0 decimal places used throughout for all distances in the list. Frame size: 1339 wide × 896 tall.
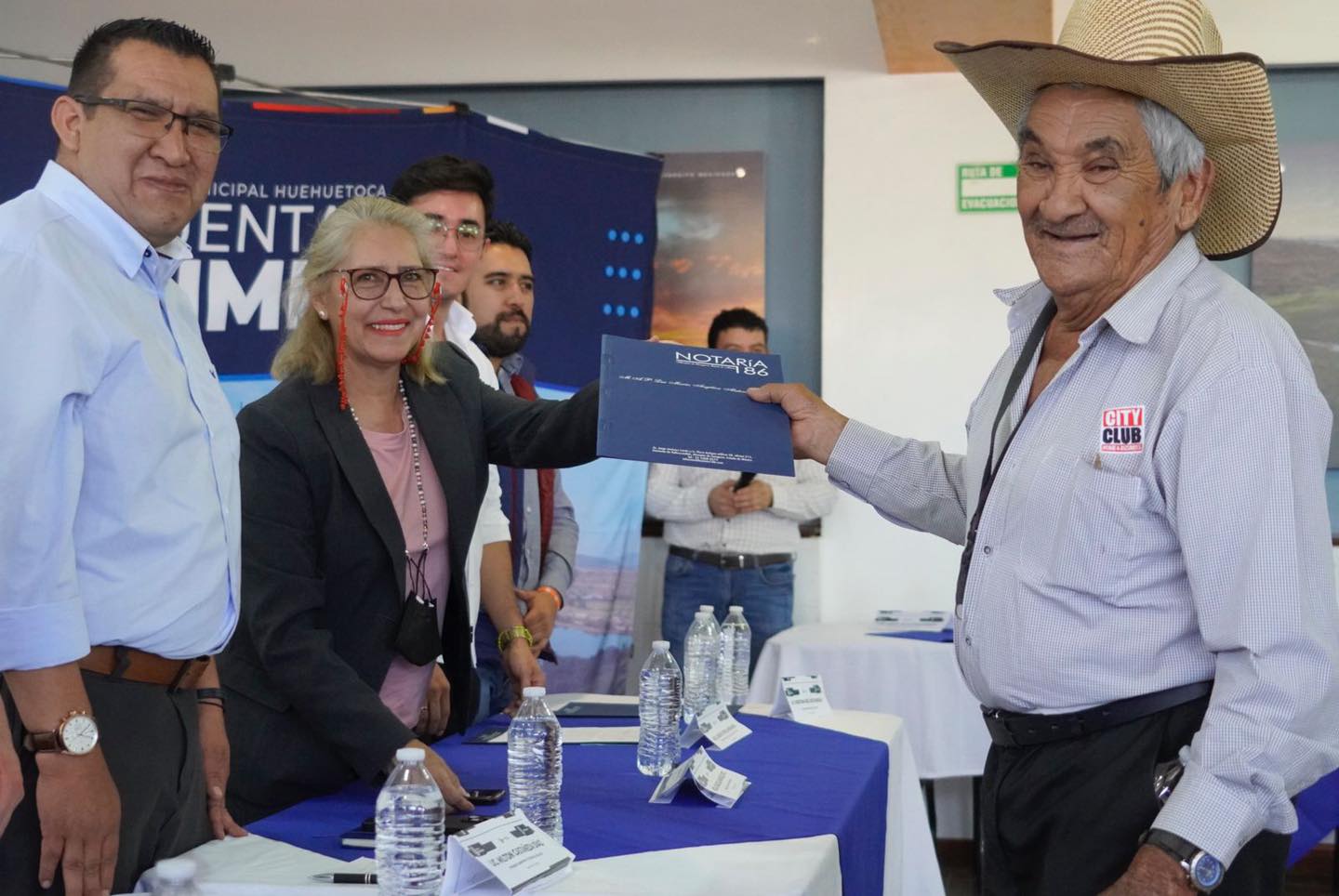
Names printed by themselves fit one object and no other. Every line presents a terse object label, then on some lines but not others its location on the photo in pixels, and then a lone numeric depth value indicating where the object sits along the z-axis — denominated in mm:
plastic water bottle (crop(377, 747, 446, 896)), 1585
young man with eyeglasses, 3174
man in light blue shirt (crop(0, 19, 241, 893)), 1603
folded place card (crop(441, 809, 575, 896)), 1592
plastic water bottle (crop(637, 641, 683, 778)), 2398
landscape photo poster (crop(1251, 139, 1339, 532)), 6016
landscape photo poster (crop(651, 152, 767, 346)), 6535
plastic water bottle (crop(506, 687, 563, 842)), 1970
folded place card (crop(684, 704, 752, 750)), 2541
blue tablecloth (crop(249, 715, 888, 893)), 1963
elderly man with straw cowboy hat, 1620
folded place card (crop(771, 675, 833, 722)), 3045
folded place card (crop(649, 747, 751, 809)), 2143
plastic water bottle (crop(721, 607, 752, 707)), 3801
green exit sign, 6164
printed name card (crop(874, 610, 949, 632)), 5367
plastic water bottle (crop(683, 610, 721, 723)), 3150
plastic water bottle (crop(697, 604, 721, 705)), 3287
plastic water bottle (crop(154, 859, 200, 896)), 1496
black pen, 1683
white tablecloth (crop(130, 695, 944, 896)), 1684
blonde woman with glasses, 2148
